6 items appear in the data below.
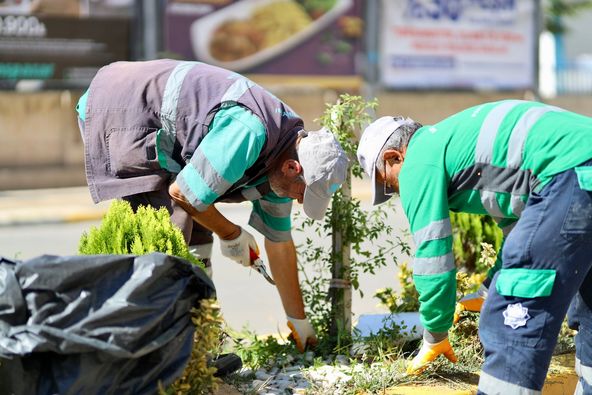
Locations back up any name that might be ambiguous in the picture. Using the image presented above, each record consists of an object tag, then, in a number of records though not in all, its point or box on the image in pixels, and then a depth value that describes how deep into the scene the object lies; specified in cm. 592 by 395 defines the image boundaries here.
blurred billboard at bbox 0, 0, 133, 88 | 2527
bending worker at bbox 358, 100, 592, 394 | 614
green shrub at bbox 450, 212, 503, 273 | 1034
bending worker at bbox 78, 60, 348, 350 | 743
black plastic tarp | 577
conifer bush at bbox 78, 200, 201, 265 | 667
